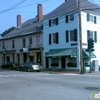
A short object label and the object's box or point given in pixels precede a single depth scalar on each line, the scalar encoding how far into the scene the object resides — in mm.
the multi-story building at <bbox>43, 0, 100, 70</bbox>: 33531
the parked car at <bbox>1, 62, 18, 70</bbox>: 38525
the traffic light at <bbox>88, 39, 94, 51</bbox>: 28266
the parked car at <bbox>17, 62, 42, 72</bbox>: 32500
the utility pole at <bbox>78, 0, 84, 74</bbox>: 27834
